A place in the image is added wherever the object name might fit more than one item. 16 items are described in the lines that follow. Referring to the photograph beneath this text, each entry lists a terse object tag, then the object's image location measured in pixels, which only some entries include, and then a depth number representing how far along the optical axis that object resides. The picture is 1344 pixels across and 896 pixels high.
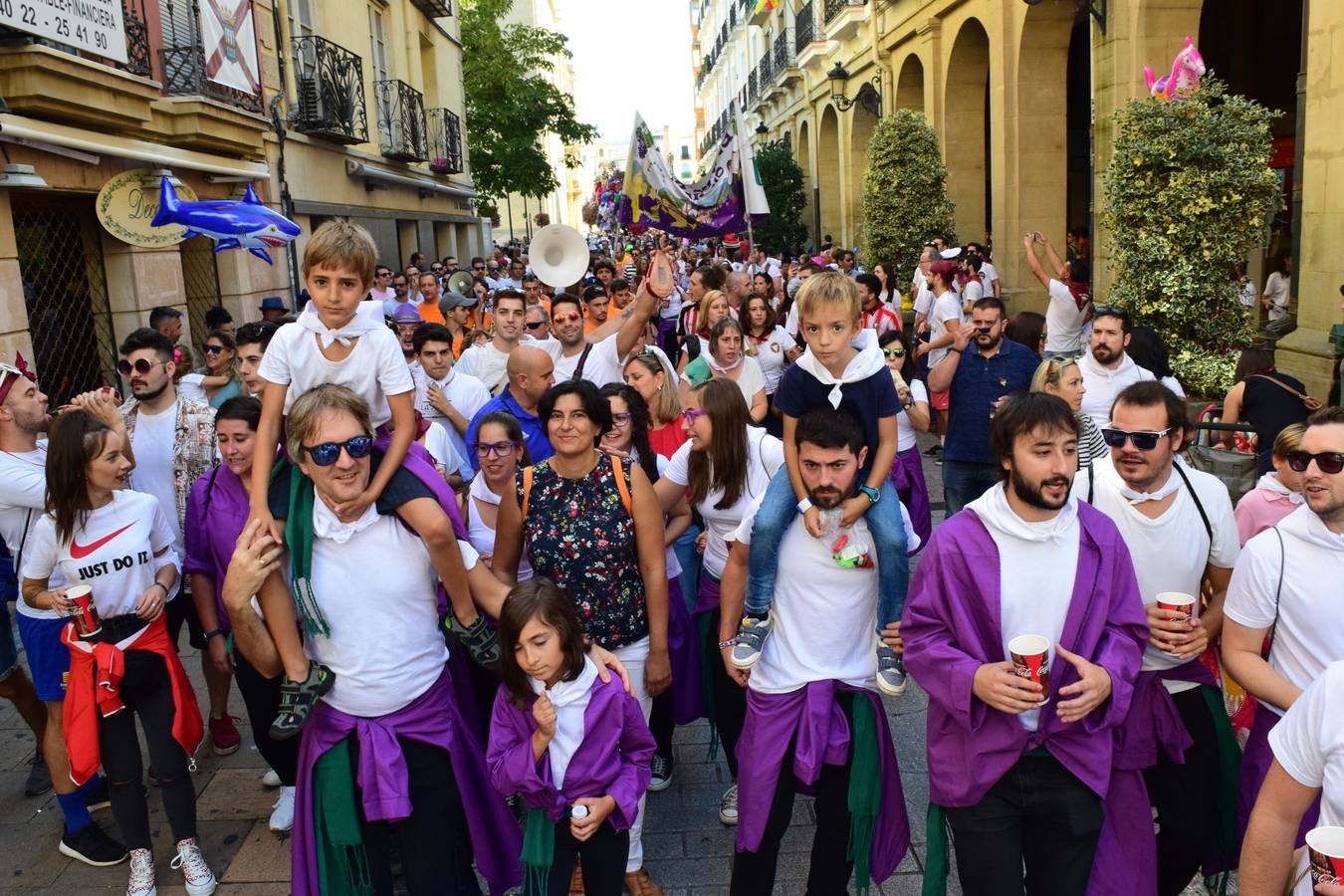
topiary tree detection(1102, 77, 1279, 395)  8.77
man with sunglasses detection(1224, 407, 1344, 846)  2.81
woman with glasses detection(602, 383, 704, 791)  4.27
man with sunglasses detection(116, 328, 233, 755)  4.94
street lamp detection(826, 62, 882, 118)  22.20
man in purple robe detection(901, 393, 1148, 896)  2.85
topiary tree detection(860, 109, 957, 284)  16.38
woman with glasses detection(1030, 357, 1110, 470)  4.85
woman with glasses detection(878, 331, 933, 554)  6.18
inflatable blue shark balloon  8.89
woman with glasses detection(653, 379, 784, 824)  4.19
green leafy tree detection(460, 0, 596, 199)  29.05
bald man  5.12
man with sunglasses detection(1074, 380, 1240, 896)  3.25
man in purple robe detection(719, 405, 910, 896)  3.33
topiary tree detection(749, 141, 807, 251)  27.95
